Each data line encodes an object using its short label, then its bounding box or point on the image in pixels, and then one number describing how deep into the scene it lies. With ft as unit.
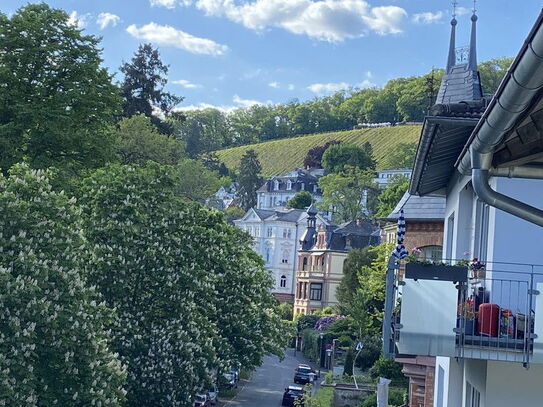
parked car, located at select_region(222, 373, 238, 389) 113.80
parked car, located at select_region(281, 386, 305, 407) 170.45
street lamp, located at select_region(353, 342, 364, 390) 187.05
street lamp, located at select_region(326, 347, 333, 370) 241.94
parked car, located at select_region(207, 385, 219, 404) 165.37
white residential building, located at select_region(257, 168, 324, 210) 551.59
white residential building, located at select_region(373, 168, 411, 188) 504.84
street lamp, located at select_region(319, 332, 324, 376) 251.23
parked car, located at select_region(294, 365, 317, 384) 199.65
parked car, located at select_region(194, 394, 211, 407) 152.35
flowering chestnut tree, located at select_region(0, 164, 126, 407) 64.44
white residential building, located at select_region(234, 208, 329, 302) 418.92
